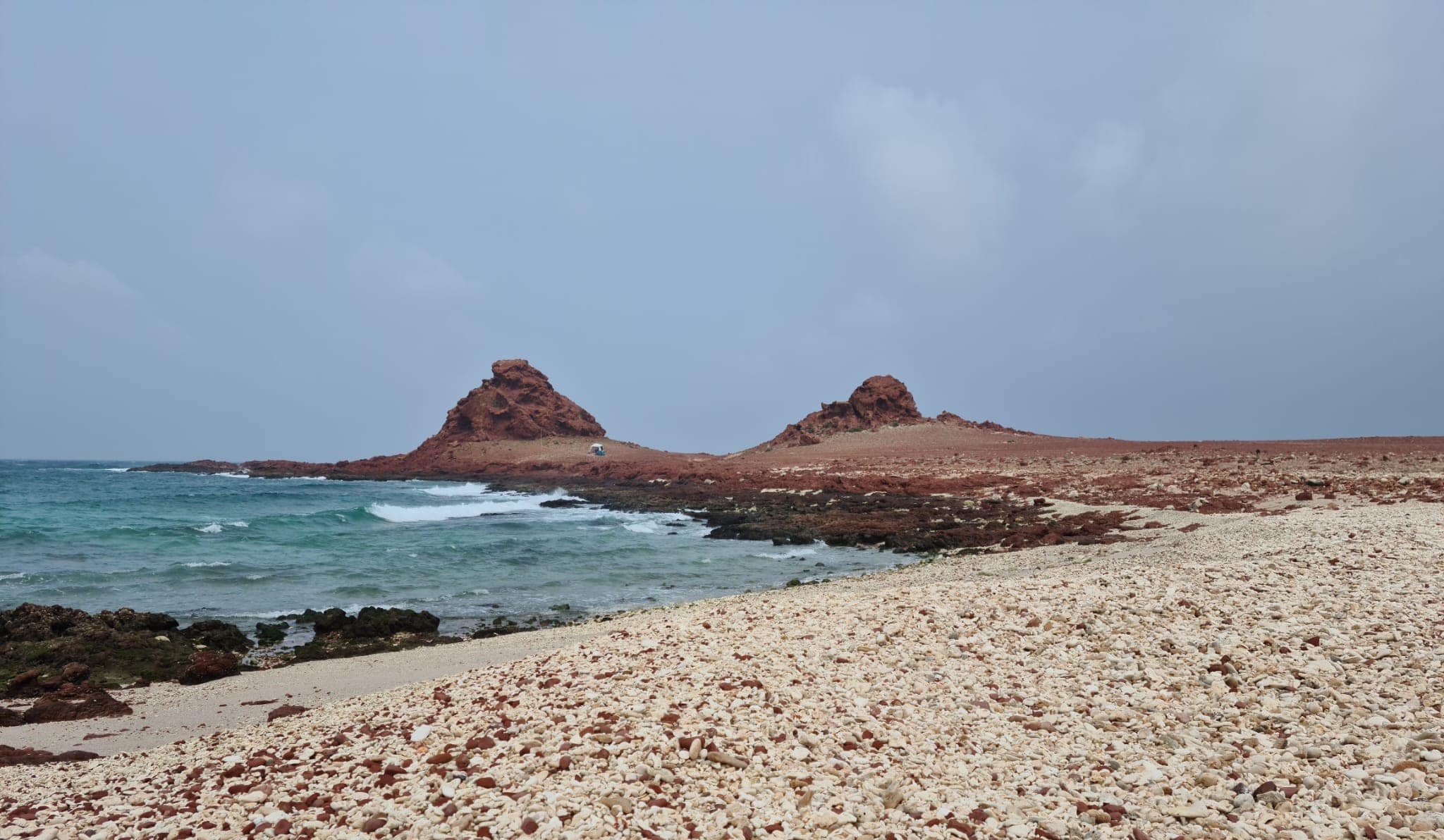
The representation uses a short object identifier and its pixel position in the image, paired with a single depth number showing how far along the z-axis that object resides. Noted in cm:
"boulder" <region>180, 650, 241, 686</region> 916
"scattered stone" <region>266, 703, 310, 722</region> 729
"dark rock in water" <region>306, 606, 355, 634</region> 1142
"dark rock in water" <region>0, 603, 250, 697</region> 911
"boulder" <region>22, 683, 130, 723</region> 782
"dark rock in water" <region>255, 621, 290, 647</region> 1094
